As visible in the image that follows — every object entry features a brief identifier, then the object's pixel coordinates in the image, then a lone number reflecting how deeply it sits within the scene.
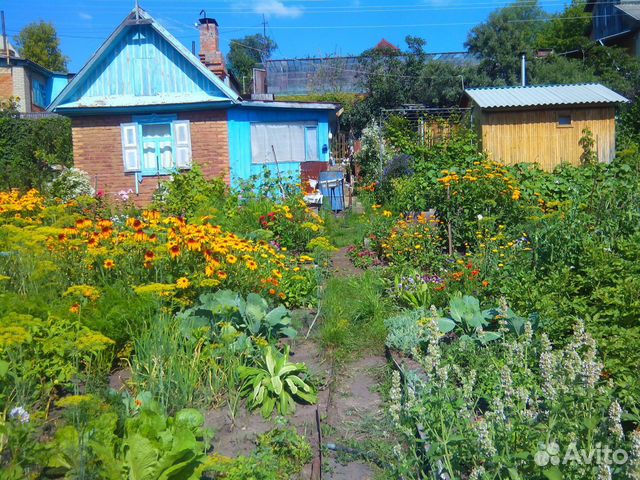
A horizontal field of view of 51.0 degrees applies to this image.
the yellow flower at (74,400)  3.62
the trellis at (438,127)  16.92
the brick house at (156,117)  15.60
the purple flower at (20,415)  3.50
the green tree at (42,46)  46.59
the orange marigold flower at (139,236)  5.85
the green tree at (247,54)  49.09
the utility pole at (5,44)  29.41
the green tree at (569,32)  35.88
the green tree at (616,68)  23.36
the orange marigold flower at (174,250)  5.79
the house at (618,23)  29.69
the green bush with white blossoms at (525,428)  2.90
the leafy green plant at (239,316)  5.43
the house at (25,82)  29.50
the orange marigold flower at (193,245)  5.73
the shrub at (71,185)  13.31
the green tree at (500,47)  30.16
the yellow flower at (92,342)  4.19
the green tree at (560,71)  27.06
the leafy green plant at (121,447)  3.40
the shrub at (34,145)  18.03
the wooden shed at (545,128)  16.05
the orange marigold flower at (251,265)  6.00
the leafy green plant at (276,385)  4.79
